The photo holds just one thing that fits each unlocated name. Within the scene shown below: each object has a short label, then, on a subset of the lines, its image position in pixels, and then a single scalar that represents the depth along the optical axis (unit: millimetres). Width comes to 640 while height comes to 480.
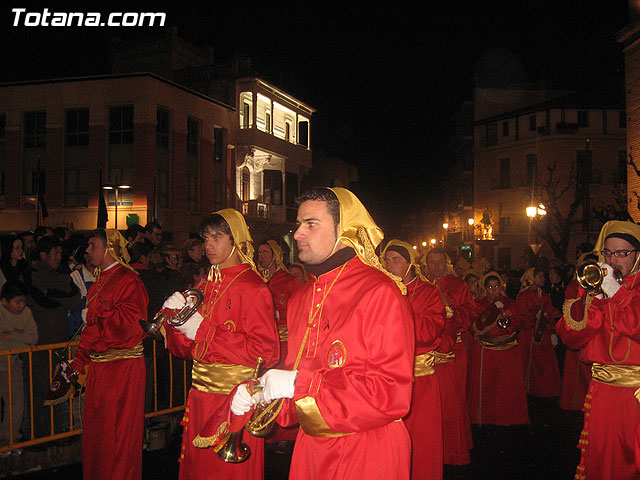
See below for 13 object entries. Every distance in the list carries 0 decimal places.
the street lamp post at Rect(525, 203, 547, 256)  23516
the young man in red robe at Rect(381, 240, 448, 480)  5828
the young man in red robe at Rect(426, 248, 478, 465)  6887
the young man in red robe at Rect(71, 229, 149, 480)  5320
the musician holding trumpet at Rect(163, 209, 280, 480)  4461
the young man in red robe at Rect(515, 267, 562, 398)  10242
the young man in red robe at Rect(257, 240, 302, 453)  9281
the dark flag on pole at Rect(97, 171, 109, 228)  15539
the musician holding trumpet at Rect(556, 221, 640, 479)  4500
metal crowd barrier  6434
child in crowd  6457
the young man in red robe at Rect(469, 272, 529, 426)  8625
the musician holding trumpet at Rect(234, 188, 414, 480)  2717
